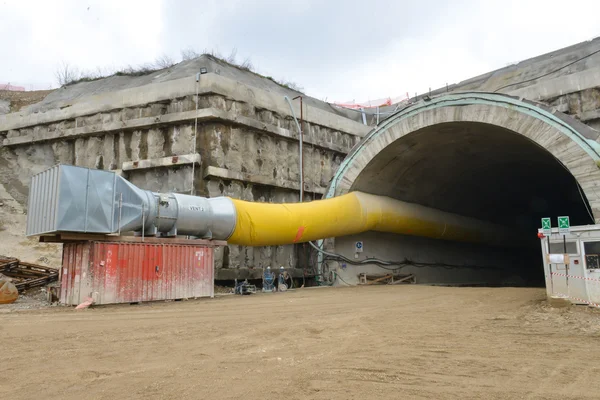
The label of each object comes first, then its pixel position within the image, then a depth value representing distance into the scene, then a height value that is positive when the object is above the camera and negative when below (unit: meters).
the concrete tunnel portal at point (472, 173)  13.85 +3.37
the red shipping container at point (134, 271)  10.82 -0.46
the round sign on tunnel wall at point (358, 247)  19.23 +0.19
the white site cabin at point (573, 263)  9.76 -0.30
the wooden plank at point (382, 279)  19.45 -1.21
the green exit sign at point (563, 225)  10.32 +0.57
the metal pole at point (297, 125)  19.80 +5.65
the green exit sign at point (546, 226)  10.77 +0.57
